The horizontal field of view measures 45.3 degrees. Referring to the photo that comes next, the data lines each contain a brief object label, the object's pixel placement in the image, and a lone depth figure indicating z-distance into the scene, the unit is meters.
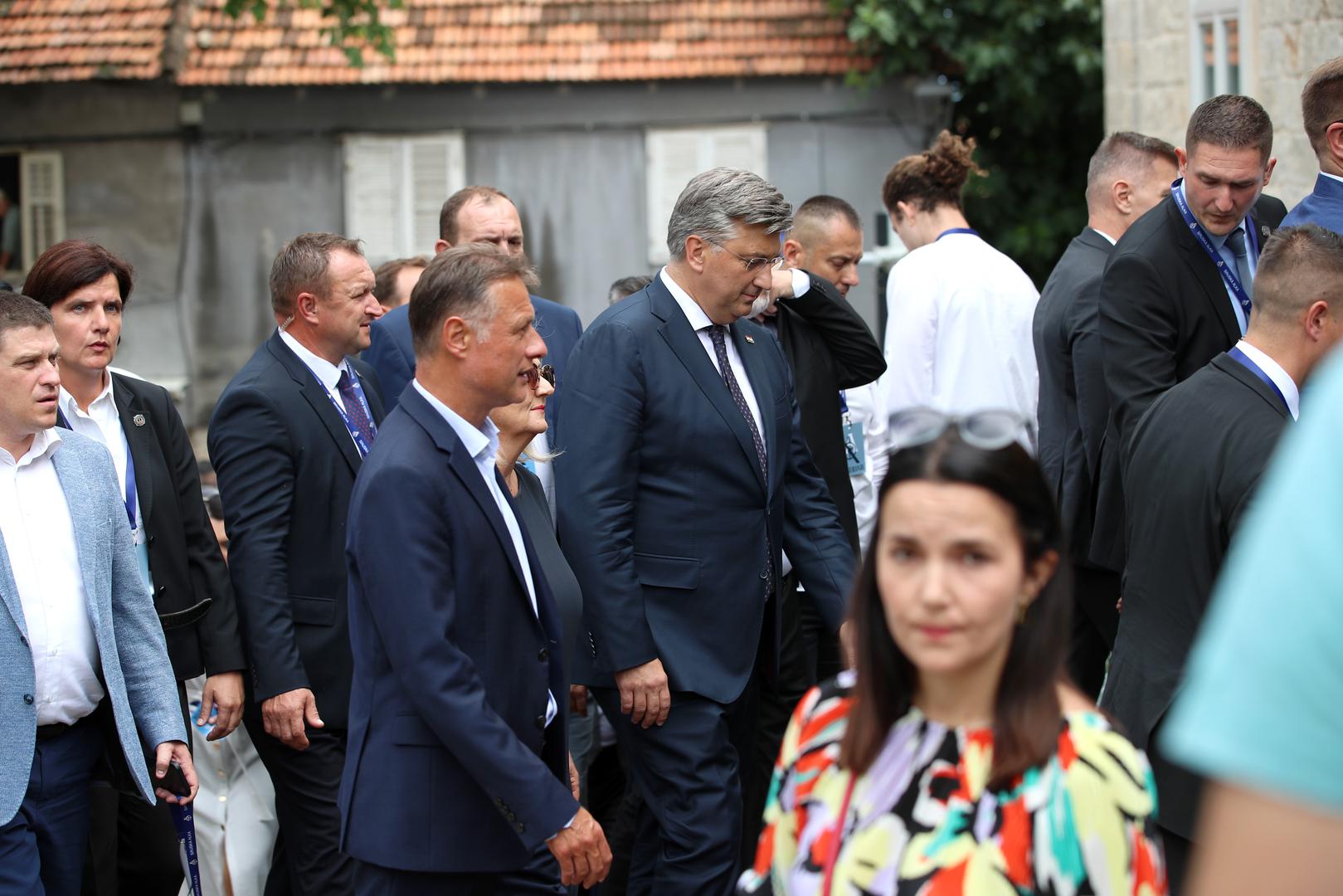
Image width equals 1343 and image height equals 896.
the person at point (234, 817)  5.81
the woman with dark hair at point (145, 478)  5.12
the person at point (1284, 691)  1.12
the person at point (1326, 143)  5.32
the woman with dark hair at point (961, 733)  2.34
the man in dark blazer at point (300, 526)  5.10
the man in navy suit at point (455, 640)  3.61
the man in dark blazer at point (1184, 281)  5.15
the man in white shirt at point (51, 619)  4.32
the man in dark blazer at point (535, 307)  6.33
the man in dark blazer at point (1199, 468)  3.93
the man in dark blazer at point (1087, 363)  5.79
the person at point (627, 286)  6.83
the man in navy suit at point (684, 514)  4.75
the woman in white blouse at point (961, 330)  6.79
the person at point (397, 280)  7.72
